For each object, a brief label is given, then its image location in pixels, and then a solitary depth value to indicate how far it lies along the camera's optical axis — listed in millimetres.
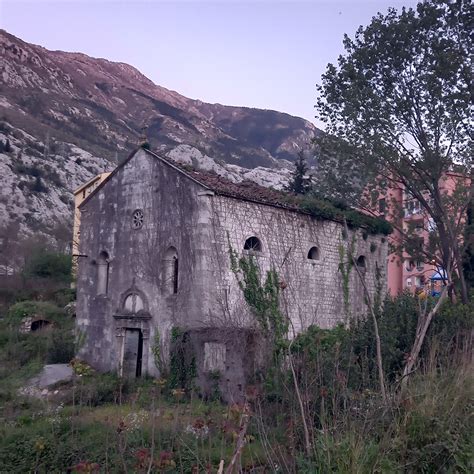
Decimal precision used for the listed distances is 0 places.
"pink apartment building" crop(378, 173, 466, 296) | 19359
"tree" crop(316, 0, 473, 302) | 17531
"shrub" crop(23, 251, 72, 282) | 34000
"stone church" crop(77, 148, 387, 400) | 15672
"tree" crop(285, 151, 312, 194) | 31375
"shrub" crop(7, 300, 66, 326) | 25109
